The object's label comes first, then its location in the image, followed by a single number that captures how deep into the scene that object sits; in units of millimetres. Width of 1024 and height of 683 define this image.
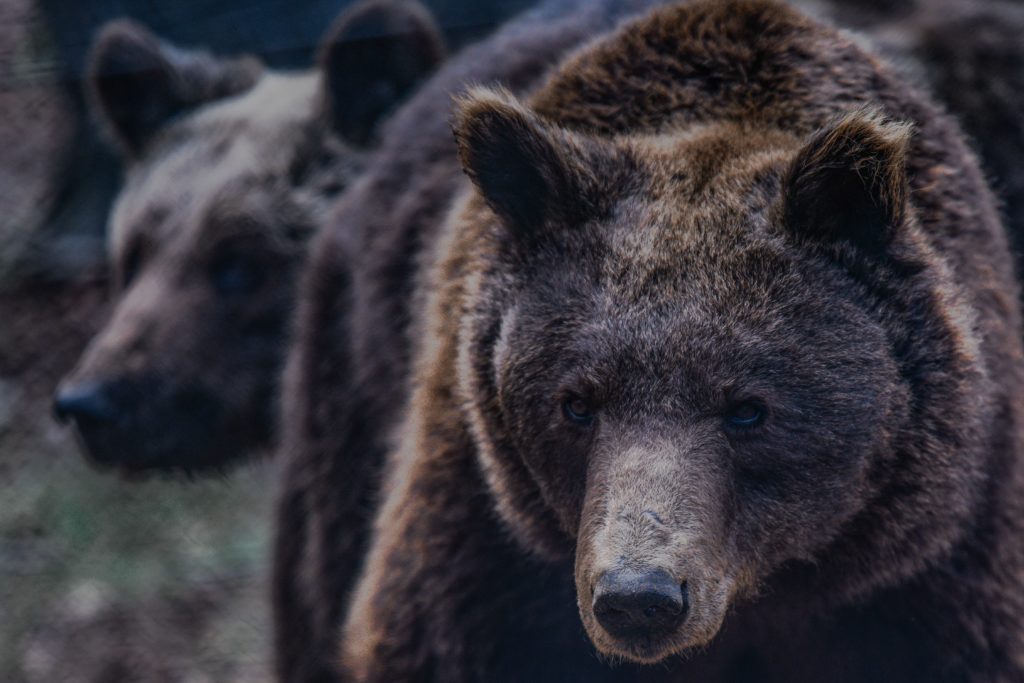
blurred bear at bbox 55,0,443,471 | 10781
